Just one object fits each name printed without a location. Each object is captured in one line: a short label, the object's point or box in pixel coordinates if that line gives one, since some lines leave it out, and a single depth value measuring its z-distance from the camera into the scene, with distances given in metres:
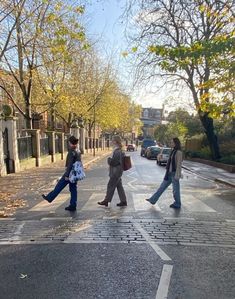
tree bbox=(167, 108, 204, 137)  27.76
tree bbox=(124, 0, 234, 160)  6.69
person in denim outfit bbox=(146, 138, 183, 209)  5.86
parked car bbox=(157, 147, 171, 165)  17.70
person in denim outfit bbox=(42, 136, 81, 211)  5.52
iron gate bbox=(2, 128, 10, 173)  10.99
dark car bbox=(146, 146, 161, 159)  24.22
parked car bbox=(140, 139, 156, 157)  29.48
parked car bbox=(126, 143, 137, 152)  46.93
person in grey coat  5.76
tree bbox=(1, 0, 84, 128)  9.11
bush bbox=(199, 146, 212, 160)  19.76
